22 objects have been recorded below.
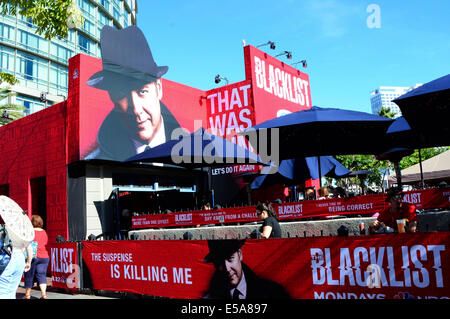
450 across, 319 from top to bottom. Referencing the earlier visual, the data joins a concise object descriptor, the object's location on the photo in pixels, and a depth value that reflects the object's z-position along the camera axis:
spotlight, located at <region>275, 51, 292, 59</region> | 19.37
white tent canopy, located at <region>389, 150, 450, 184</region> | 17.30
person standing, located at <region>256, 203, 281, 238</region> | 6.25
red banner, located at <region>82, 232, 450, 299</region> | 4.22
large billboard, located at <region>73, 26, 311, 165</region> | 12.73
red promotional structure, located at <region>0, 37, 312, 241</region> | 12.53
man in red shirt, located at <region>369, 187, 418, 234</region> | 5.78
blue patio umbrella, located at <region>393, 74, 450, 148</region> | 5.82
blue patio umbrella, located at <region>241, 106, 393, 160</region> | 8.02
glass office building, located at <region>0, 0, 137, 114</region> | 38.69
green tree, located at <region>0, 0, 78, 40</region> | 8.95
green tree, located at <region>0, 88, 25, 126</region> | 23.47
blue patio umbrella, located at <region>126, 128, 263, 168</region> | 9.66
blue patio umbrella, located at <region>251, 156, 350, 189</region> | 13.38
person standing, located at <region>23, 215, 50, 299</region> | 8.04
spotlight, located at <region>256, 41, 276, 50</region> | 18.45
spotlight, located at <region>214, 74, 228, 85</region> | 19.01
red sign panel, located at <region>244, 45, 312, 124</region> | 16.42
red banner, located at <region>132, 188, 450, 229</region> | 8.05
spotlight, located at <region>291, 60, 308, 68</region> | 20.31
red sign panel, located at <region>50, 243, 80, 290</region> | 8.12
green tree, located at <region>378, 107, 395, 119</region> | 34.19
